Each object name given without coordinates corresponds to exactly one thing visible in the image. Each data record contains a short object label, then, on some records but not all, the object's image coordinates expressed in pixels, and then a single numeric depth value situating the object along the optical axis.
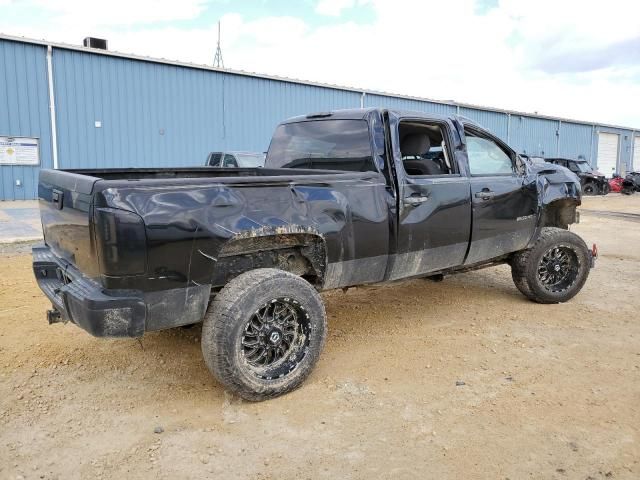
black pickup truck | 2.99
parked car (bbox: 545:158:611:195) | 23.62
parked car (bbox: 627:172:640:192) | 25.85
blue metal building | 15.27
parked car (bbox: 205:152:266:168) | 13.23
